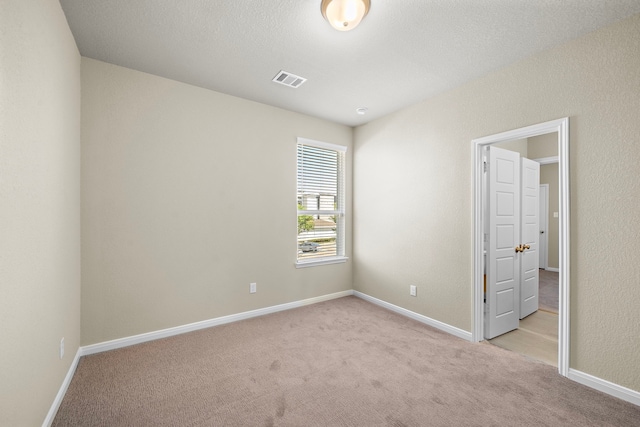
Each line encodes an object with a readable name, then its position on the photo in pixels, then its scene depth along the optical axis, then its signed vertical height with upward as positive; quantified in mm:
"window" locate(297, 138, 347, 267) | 3996 +139
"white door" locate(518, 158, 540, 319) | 3404 -310
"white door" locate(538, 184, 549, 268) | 6531 -231
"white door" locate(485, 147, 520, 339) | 2947 -361
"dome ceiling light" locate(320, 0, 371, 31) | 1784 +1345
